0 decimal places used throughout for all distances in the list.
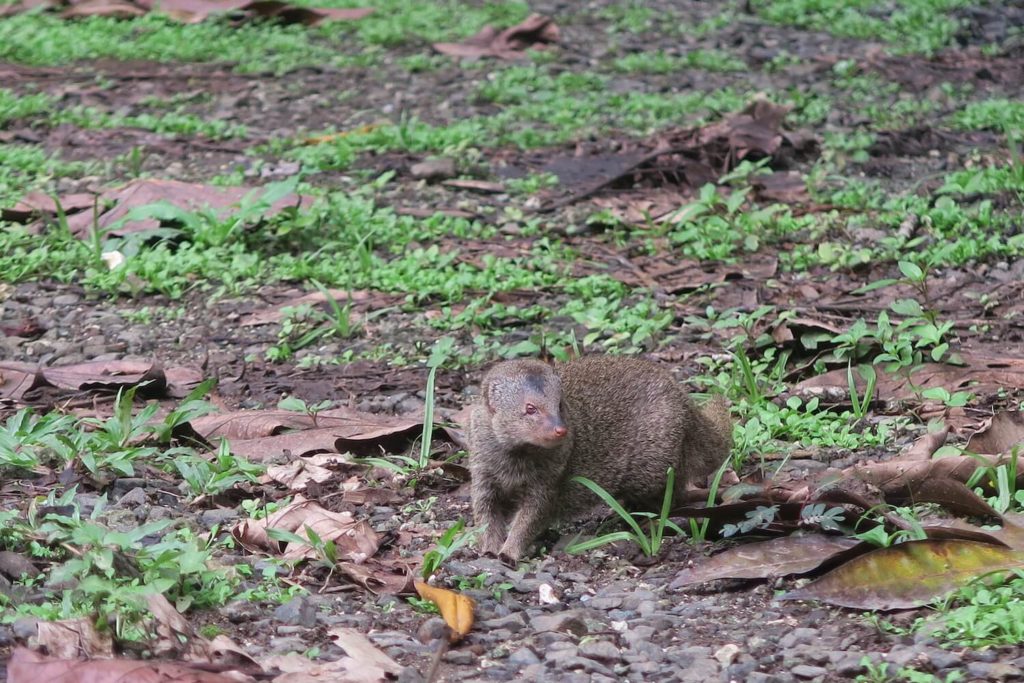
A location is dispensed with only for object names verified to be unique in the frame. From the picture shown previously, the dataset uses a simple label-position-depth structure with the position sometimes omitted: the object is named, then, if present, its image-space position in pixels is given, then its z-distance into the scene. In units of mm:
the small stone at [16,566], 7074
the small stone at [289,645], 6777
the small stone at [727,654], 6895
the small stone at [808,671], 6637
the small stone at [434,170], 16953
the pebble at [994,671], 6316
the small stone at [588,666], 6859
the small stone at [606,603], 7850
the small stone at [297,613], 7125
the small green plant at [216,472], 8687
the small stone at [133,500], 8406
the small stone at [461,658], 6980
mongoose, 9117
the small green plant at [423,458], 9672
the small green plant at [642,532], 8555
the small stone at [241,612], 7066
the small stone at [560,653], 6978
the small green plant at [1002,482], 8211
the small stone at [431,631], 7164
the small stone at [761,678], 6609
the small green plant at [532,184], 16656
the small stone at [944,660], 6520
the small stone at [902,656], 6578
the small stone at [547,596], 8008
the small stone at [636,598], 7821
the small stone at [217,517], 8352
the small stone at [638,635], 7246
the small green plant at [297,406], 10616
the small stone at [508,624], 7512
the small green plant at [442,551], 7863
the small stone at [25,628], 6402
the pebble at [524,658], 6996
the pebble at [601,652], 7041
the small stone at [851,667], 6598
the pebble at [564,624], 7398
